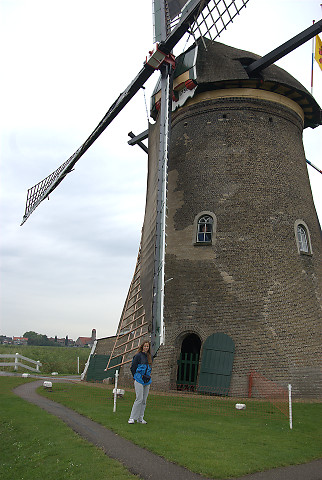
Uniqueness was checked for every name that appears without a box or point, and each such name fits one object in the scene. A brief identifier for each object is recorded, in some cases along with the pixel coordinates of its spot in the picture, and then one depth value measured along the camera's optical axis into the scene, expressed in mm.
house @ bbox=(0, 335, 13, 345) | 129738
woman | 8008
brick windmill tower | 13305
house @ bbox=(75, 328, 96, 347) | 116638
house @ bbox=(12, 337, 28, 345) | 125569
